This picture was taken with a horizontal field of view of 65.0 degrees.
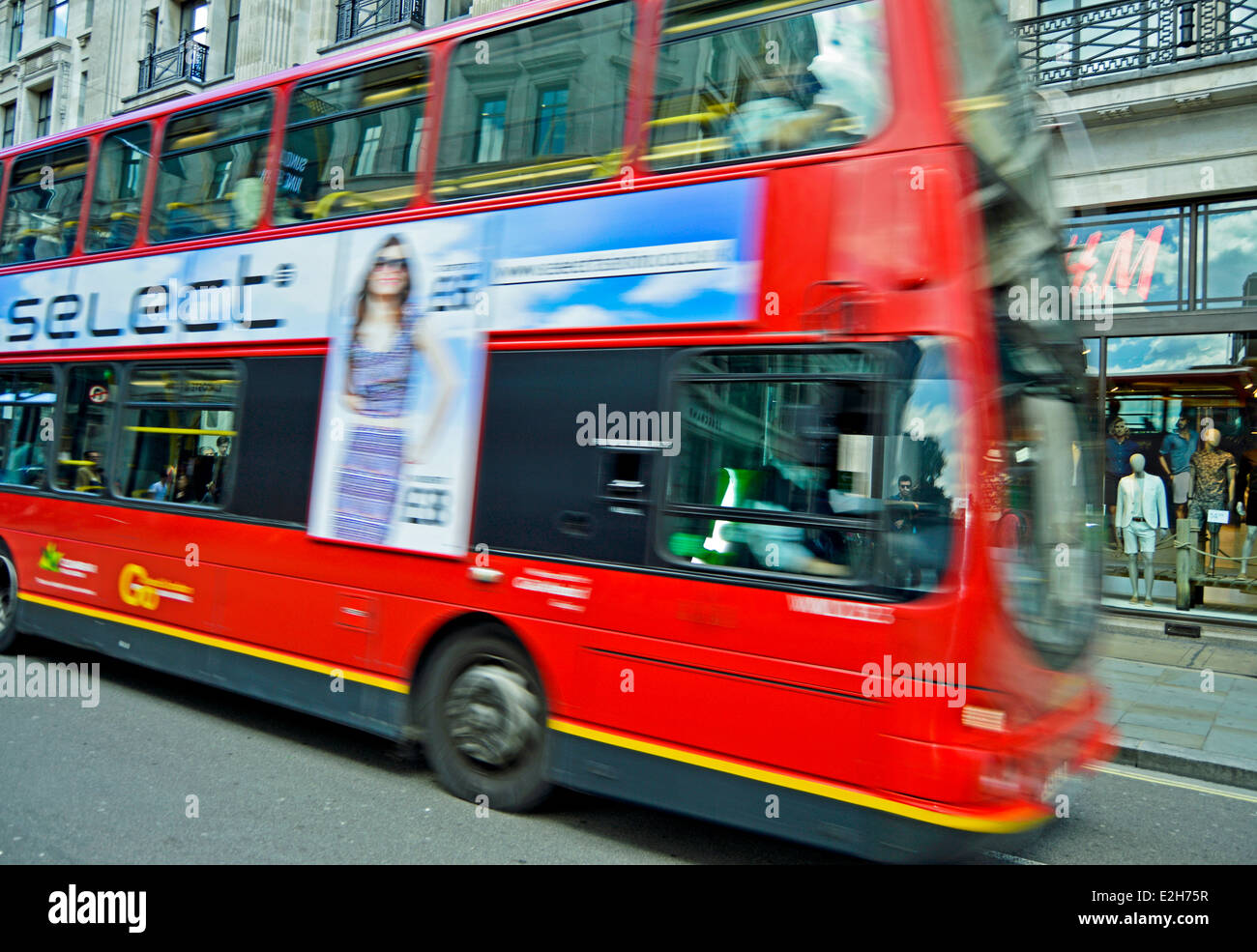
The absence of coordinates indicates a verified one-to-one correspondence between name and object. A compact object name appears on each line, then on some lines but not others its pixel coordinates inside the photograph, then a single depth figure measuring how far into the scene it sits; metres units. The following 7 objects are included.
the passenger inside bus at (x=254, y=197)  6.33
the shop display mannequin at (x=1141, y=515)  11.85
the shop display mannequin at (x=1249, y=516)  11.16
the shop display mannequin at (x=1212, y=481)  11.37
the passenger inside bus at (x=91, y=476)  7.46
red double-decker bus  3.86
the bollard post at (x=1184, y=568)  11.73
